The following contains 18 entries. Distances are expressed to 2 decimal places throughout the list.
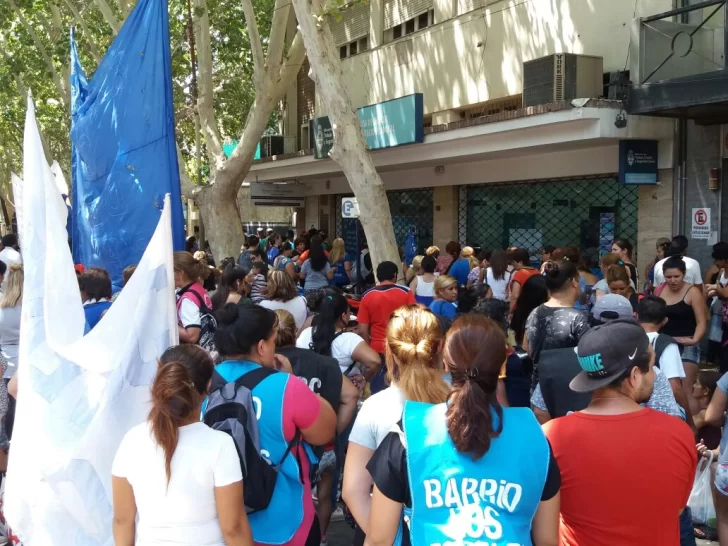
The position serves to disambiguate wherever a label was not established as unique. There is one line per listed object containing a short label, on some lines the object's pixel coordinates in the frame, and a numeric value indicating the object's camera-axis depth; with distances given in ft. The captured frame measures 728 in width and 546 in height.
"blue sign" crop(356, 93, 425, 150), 44.83
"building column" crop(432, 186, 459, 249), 53.21
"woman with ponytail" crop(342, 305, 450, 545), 9.36
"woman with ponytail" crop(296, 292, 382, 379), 17.88
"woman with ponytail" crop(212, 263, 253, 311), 22.77
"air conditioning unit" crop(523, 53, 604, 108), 38.73
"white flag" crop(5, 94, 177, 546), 11.60
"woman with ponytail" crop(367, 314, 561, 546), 7.90
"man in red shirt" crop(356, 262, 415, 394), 23.16
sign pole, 44.45
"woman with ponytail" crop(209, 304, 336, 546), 10.89
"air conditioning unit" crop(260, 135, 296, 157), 69.26
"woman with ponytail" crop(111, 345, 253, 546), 9.32
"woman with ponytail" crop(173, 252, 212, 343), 18.70
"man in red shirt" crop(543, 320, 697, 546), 8.49
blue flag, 20.08
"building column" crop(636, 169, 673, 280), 37.50
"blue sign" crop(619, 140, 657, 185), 36.55
